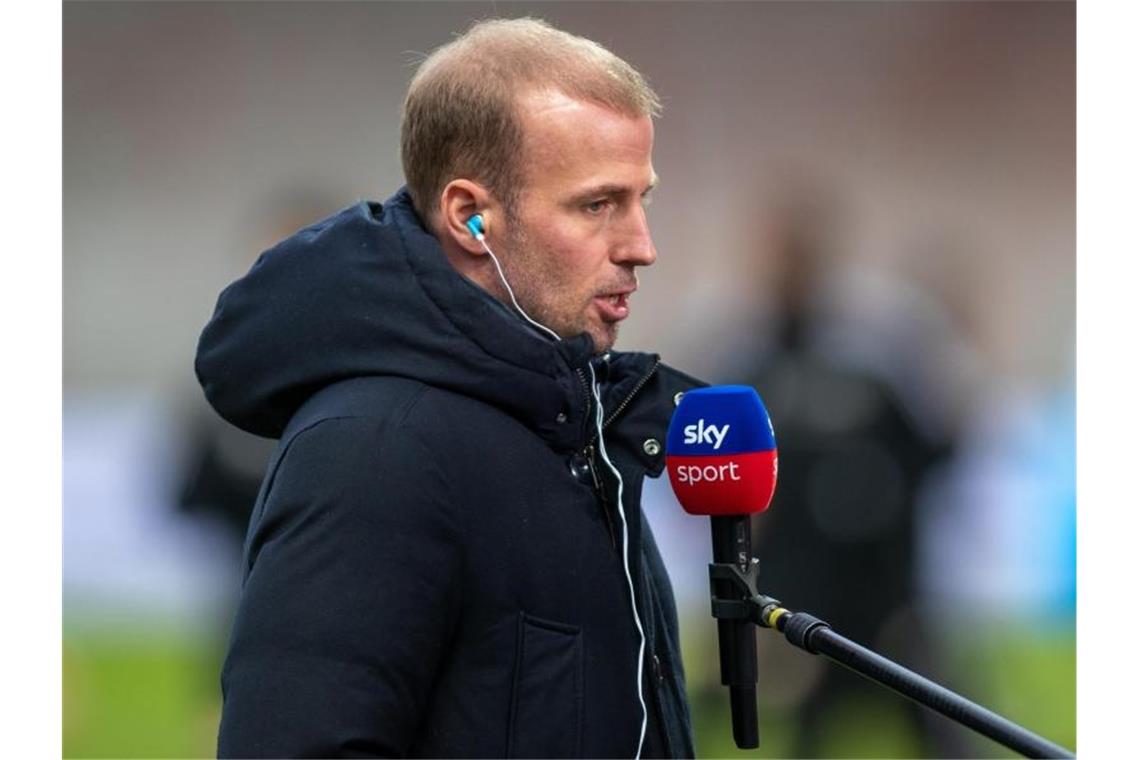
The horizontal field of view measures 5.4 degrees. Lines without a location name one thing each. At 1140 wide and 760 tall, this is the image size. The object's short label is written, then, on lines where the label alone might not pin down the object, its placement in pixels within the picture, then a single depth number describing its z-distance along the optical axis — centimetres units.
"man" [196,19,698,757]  953
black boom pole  931
